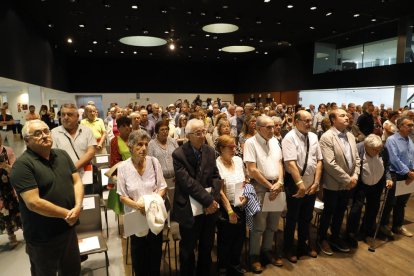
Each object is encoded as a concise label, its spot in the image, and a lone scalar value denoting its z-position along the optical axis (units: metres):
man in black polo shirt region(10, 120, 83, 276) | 1.67
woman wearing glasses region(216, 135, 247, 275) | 2.42
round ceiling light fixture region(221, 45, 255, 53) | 13.81
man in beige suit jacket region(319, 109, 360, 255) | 2.86
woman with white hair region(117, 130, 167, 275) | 2.15
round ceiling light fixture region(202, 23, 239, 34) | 9.90
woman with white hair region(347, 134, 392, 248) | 3.05
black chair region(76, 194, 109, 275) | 2.53
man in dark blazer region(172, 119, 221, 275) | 2.20
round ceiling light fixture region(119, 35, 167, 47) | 12.11
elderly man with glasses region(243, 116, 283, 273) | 2.64
